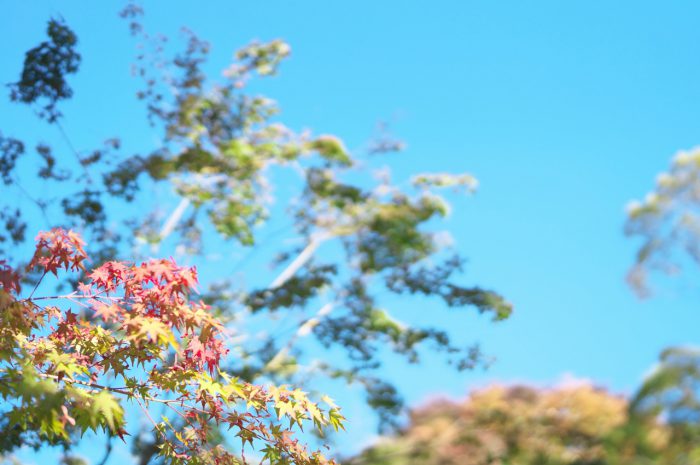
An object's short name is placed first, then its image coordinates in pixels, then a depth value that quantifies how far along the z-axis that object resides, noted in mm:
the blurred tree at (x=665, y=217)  12406
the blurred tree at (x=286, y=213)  7684
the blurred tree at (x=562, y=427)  8492
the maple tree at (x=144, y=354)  2590
